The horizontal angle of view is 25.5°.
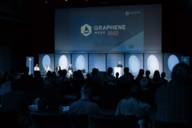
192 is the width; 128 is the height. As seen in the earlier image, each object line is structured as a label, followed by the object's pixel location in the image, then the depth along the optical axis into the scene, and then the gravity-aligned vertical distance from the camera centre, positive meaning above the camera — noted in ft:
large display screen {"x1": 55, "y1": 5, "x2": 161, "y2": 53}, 60.90 +6.87
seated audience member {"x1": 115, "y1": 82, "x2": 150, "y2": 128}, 19.25 -1.41
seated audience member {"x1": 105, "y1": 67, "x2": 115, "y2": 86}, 34.14 -0.17
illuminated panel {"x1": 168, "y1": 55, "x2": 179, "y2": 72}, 58.18 +2.08
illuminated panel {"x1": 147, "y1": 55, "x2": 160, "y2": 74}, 59.26 +1.69
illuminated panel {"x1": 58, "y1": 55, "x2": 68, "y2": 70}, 64.08 +1.97
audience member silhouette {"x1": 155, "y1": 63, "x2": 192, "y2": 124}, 13.79 -0.75
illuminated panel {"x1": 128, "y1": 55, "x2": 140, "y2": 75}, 60.44 +1.58
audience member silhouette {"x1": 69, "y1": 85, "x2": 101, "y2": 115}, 18.07 -1.29
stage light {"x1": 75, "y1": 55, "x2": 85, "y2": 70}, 63.41 +1.80
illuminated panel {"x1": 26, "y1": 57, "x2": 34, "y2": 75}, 69.41 +1.95
